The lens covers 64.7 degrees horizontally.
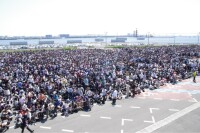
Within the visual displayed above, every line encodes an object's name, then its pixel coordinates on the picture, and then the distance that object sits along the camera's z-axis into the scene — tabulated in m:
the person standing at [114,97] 13.30
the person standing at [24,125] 9.18
